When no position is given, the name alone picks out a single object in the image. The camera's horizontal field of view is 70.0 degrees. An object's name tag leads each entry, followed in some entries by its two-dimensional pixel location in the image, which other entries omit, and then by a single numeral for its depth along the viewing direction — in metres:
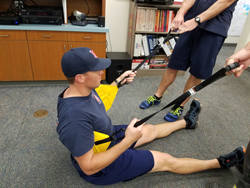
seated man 0.83
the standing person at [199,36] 1.55
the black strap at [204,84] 0.95
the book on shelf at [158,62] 2.93
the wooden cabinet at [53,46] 2.19
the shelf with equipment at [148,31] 2.53
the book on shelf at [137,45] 2.67
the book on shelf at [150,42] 2.73
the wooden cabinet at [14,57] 2.12
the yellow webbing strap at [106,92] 1.35
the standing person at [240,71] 0.98
